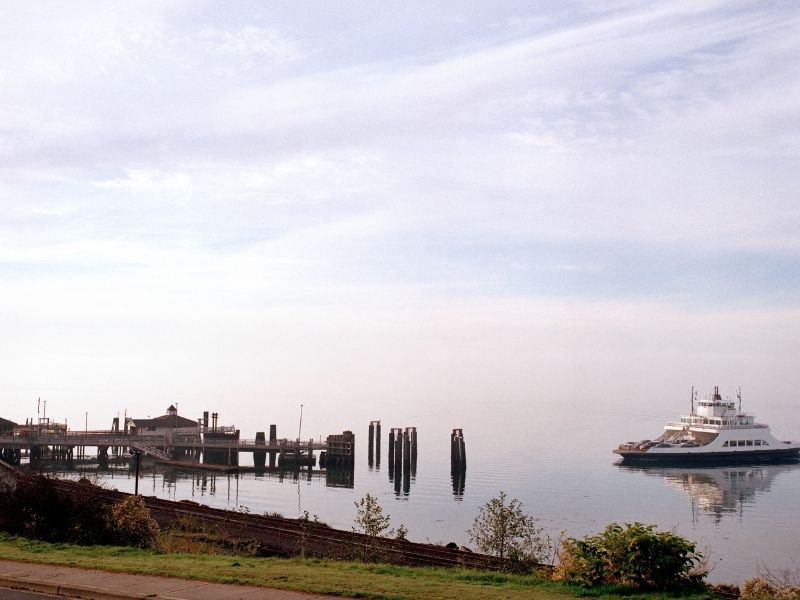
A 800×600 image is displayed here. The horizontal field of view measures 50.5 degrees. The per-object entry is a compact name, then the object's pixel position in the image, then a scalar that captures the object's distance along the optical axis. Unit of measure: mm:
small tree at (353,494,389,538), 29428
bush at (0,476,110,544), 20156
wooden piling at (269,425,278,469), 101875
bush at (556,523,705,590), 14188
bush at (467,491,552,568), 28344
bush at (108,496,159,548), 20406
